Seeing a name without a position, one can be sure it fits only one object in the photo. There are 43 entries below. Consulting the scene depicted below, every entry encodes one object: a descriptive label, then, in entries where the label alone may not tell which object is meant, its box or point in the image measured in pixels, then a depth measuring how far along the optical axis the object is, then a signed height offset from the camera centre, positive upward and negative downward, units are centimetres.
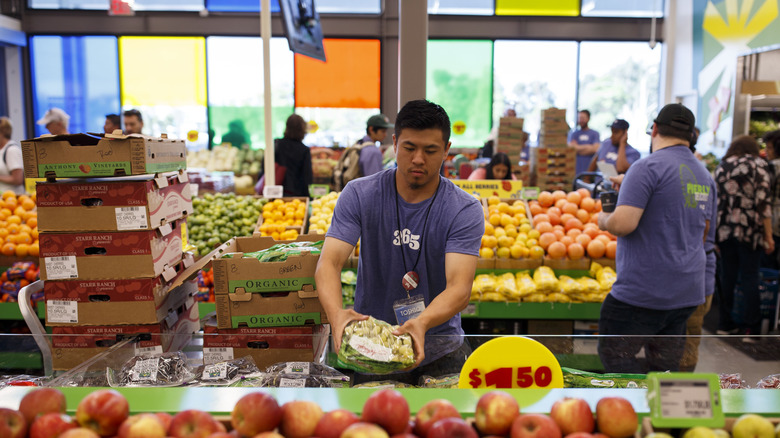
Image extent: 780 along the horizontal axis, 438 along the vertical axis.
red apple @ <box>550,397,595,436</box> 123 -58
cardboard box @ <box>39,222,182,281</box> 273 -53
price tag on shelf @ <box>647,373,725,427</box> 119 -53
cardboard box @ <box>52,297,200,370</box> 215 -87
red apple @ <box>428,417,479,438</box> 112 -55
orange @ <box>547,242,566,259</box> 436 -79
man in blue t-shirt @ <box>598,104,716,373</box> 298 -42
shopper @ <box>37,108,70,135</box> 582 +23
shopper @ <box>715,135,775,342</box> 530 -65
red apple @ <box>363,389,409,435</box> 116 -54
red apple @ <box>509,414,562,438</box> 115 -57
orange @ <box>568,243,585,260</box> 438 -80
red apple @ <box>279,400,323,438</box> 121 -57
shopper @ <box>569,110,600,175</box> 1042 +5
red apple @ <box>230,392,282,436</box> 119 -56
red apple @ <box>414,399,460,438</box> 122 -57
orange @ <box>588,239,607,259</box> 437 -78
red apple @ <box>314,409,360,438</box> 117 -57
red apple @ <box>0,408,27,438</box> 114 -56
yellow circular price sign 170 -65
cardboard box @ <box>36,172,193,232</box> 270 -28
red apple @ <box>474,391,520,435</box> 122 -57
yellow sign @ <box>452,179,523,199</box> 577 -43
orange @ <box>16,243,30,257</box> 439 -80
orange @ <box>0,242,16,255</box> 440 -80
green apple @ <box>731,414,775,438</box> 119 -58
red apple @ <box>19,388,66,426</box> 124 -56
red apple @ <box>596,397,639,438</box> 123 -58
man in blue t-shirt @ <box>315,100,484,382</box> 207 -35
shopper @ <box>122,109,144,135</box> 607 +23
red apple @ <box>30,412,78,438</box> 116 -57
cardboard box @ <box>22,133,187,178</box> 263 -5
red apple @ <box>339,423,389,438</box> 108 -54
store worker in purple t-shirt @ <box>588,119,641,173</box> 719 -6
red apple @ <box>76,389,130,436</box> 118 -55
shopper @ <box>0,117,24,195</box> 557 -21
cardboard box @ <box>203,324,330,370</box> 221 -79
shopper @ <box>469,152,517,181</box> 628 -24
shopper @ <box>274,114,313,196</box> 628 -14
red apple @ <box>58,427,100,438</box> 110 -55
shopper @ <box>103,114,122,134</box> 658 +25
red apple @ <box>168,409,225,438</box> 116 -57
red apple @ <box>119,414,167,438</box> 114 -56
